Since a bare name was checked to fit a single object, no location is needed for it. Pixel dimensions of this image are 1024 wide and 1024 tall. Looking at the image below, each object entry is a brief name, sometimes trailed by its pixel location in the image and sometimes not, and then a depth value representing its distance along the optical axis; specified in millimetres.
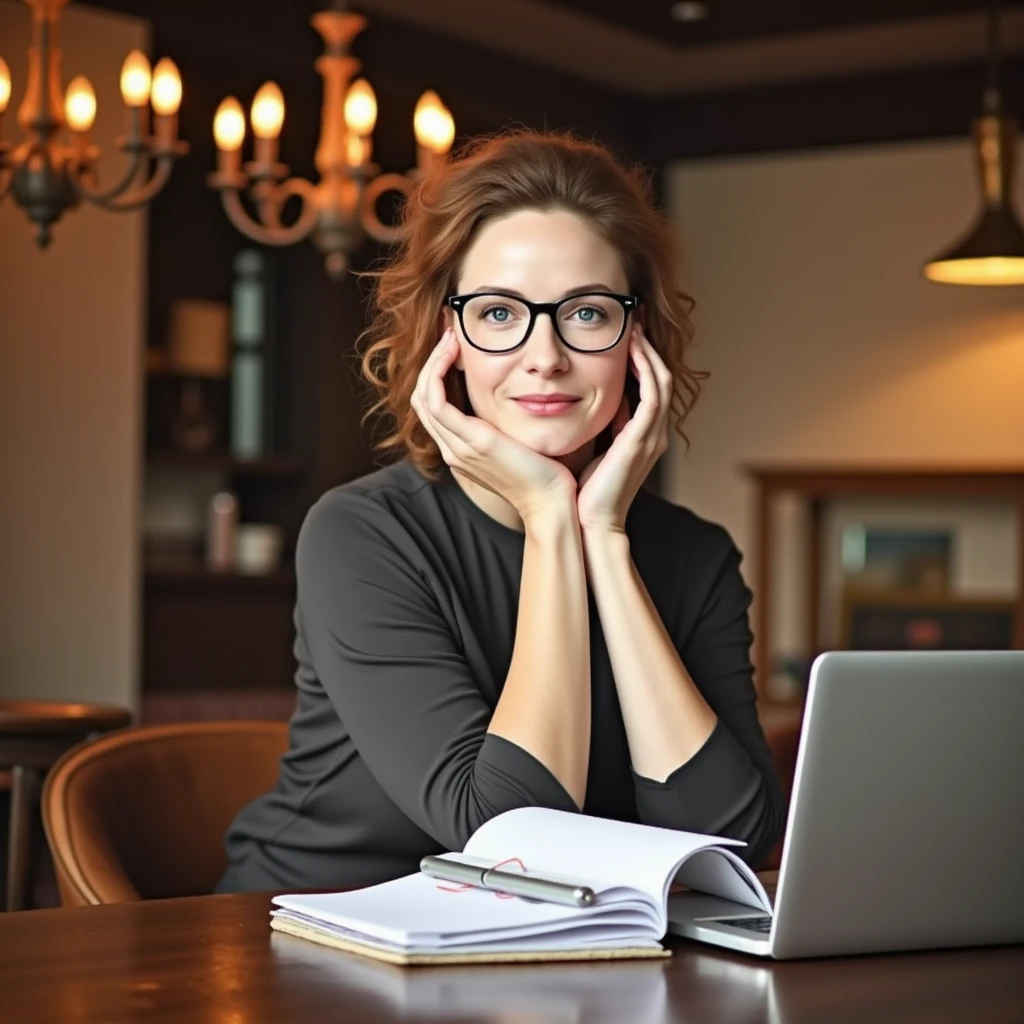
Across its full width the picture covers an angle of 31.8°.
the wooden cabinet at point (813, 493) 6711
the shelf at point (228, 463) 6070
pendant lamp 4754
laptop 1143
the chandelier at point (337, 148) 3754
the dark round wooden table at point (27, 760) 2504
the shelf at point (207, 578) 5926
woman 1575
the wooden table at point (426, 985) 1014
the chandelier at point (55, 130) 3486
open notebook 1141
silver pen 1172
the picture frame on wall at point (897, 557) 6762
